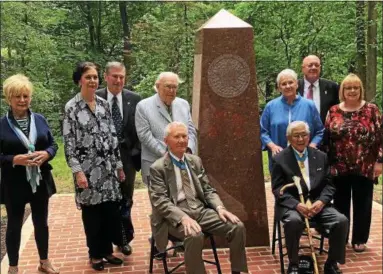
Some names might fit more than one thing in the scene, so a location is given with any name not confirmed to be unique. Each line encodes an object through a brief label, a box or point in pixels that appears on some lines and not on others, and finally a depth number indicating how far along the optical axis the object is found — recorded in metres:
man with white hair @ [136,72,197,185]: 4.26
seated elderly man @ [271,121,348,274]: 3.85
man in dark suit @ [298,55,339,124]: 4.81
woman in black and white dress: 3.98
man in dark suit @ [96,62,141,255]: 4.45
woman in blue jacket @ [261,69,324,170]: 4.39
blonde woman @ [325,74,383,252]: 4.38
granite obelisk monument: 4.49
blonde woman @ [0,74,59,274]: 3.72
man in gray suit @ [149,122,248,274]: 3.51
